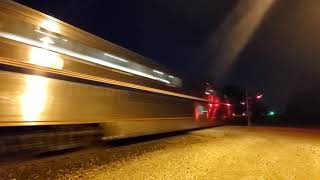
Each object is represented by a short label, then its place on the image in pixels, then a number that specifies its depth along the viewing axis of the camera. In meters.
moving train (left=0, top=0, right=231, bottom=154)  2.62
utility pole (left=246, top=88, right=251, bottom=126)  13.21
